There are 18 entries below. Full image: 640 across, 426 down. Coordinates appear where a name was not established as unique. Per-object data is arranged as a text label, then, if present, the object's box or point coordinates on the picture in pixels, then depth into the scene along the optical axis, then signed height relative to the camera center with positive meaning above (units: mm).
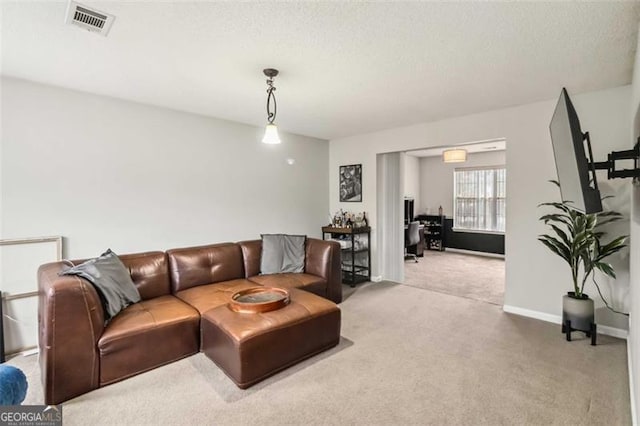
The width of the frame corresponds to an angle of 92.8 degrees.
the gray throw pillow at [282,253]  3891 -619
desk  7223 -1006
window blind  7340 +163
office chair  6787 -643
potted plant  2811 -448
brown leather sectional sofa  2064 -891
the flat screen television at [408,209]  7590 -87
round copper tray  2510 -825
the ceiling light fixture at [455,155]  5719 +952
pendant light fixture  2691 +649
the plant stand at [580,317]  2852 -1060
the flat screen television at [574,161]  1520 +234
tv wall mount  1590 +243
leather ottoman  2191 -1024
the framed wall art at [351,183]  5202 +404
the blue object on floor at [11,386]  1131 -691
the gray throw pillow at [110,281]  2385 -616
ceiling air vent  1768 +1149
